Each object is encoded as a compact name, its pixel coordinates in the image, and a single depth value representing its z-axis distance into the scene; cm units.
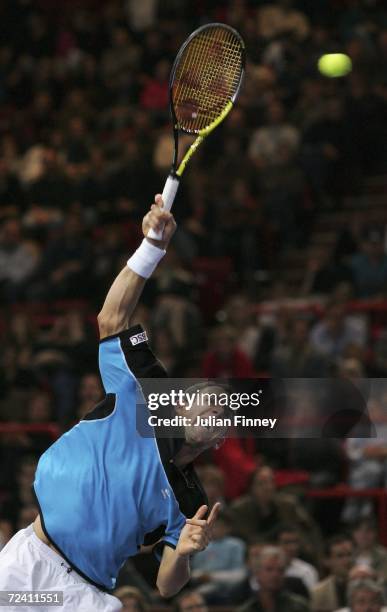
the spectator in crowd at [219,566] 1830
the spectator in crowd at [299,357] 2267
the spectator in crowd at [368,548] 1827
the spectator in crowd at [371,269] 2561
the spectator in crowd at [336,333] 2408
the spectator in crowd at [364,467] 2001
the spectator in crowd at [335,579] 1726
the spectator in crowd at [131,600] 1629
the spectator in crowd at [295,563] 1804
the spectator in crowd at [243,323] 2502
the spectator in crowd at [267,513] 1916
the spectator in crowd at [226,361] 2336
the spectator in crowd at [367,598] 1561
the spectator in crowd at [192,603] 1641
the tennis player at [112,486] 1145
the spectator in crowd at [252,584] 1756
